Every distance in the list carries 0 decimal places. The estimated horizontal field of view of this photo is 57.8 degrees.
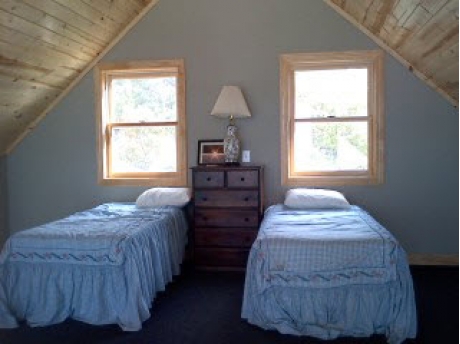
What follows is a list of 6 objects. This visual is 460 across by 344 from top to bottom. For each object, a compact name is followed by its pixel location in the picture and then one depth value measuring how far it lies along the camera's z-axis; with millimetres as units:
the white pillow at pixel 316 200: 3549
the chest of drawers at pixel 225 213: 3703
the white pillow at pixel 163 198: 3807
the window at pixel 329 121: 3932
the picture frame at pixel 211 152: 4035
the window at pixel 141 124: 4207
